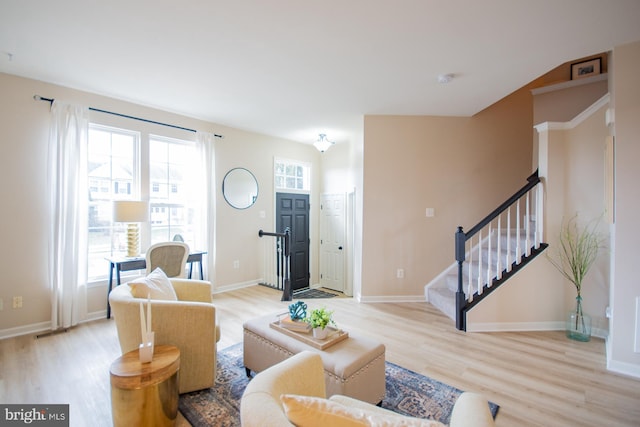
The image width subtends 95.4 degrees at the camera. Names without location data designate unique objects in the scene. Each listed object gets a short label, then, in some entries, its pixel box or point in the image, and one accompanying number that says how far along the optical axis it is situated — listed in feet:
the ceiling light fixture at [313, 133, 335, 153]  15.49
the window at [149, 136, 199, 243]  13.33
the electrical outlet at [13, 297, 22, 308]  9.96
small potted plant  6.34
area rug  6.15
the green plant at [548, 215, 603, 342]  10.00
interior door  19.15
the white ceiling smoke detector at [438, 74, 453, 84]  9.94
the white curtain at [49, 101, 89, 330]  10.43
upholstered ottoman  5.59
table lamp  10.96
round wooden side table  5.16
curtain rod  10.31
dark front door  18.53
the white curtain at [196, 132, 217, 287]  14.30
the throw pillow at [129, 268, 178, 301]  7.02
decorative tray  6.23
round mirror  15.65
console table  11.02
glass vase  9.91
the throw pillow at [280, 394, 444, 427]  2.74
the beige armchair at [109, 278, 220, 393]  6.49
